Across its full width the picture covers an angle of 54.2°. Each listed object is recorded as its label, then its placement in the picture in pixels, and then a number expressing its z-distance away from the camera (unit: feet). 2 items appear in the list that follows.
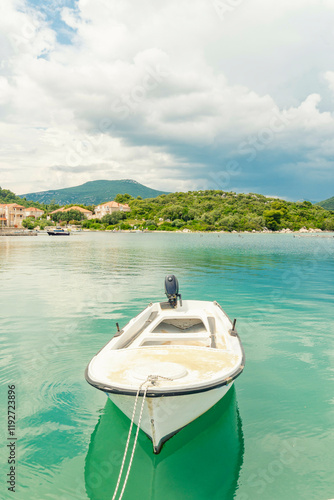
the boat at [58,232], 396.08
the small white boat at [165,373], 17.38
